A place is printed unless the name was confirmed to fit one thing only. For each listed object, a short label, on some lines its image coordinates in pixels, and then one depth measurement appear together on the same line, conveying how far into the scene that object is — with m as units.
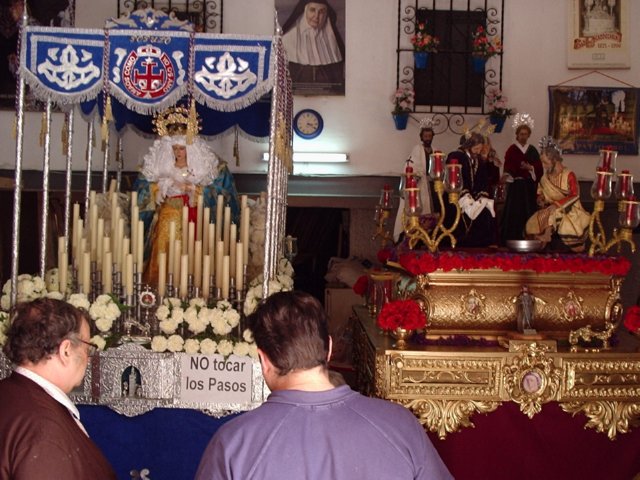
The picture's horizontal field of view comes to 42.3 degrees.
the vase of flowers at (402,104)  8.61
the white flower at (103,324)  5.02
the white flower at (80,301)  5.05
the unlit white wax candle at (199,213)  5.99
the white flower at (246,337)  4.90
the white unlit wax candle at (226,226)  5.93
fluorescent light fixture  8.78
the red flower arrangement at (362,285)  8.04
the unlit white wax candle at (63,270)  5.40
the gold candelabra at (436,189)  5.37
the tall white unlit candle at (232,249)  5.72
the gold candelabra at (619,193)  5.40
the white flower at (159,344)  4.95
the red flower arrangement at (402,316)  5.21
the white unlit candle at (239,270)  5.34
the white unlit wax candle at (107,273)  5.38
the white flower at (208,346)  4.91
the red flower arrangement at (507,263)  5.37
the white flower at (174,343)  4.96
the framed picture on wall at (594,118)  8.80
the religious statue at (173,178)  6.38
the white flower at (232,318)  5.03
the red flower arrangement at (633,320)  5.44
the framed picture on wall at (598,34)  8.78
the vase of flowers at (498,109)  8.56
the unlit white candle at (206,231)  5.77
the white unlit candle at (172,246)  5.51
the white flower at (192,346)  4.94
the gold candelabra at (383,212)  7.50
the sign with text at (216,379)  4.93
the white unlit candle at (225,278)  5.32
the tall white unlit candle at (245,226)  5.62
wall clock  8.82
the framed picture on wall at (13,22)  8.73
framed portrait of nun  8.81
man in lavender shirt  2.05
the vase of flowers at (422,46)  8.56
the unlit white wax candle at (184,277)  5.34
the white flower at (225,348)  4.89
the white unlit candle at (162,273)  5.32
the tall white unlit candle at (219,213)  5.93
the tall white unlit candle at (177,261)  5.47
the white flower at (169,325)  5.00
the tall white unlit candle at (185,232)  5.68
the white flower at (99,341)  4.93
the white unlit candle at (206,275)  5.32
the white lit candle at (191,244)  5.65
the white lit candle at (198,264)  5.48
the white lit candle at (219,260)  5.38
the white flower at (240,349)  4.91
